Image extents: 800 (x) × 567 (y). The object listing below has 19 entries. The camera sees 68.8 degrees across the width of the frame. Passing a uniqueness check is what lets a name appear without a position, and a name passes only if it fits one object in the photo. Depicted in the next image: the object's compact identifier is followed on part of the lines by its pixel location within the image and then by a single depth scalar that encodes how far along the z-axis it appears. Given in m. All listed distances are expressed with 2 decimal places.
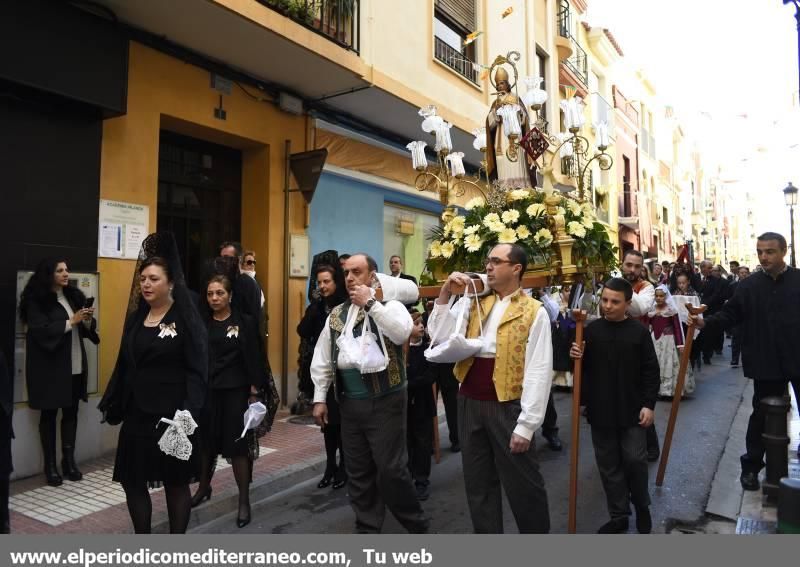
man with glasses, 3.20
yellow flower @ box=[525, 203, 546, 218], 4.64
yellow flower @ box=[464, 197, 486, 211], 5.06
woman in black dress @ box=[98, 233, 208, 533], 3.36
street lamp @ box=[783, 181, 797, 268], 18.17
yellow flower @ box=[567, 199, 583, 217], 4.79
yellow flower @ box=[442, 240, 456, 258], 4.82
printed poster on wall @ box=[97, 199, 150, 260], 6.11
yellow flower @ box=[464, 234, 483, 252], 4.58
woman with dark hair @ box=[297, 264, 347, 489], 4.37
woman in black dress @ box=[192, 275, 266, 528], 4.32
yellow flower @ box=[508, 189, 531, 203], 4.87
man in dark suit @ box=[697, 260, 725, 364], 11.58
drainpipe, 8.22
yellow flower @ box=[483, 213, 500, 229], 4.63
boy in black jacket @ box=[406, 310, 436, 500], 5.04
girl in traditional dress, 8.25
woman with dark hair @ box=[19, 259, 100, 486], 5.08
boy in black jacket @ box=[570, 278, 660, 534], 4.05
